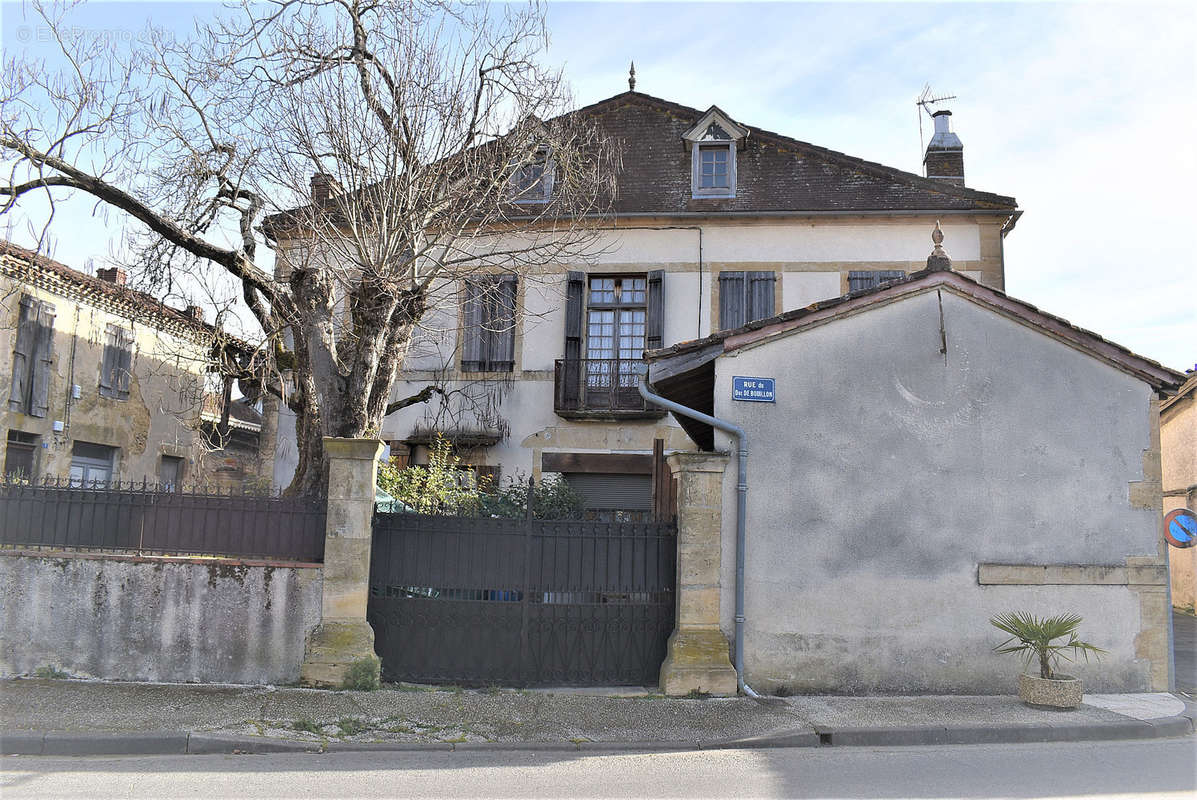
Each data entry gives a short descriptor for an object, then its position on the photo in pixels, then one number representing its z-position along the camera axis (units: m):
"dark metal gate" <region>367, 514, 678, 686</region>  8.12
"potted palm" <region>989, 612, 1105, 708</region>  7.47
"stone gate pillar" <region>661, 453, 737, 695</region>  7.79
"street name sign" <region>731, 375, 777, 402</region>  8.25
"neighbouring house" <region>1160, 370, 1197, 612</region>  18.06
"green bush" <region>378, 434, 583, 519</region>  11.12
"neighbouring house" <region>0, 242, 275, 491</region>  16.22
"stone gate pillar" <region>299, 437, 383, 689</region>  7.69
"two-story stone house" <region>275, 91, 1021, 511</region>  15.08
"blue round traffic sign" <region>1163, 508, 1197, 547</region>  9.16
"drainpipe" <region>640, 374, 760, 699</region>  7.93
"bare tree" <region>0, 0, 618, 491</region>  9.03
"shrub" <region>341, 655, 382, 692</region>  7.65
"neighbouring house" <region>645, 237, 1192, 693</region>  8.08
